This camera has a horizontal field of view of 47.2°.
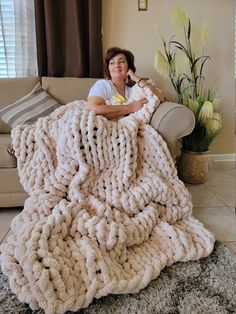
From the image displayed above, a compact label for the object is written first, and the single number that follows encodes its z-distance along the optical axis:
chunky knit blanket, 0.98
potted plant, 2.10
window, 2.26
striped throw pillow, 1.95
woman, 1.63
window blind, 2.26
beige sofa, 1.47
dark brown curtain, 2.19
